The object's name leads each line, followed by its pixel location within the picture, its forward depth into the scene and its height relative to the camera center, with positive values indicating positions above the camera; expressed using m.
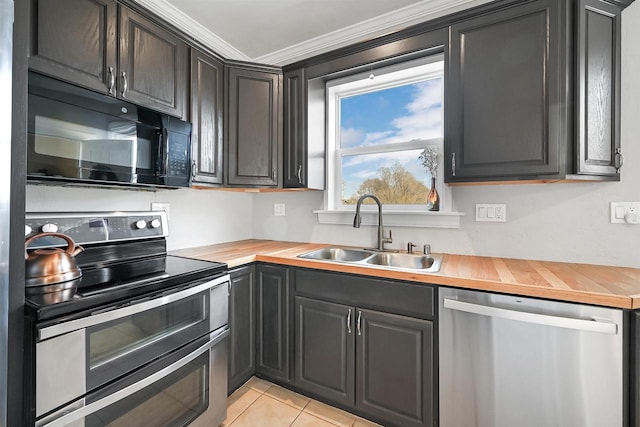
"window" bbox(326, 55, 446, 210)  2.08 +0.64
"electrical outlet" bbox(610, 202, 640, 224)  1.50 +0.03
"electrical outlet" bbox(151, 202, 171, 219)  1.95 +0.05
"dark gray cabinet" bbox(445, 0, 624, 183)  1.39 +0.62
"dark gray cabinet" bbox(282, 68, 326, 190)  2.15 +0.60
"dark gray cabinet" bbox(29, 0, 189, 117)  1.18 +0.78
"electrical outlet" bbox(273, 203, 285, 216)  2.62 +0.05
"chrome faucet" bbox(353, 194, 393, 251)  2.02 -0.05
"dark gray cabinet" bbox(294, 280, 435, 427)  1.42 -0.78
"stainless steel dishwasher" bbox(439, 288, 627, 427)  1.09 -0.61
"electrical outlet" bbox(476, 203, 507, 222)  1.79 +0.02
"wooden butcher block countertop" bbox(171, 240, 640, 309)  1.11 -0.28
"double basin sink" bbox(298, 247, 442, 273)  1.82 -0.28
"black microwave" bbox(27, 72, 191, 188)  1.16 +0.35
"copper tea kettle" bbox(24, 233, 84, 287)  1.06 -0.20
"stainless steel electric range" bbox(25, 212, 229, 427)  0.93 -0.46
